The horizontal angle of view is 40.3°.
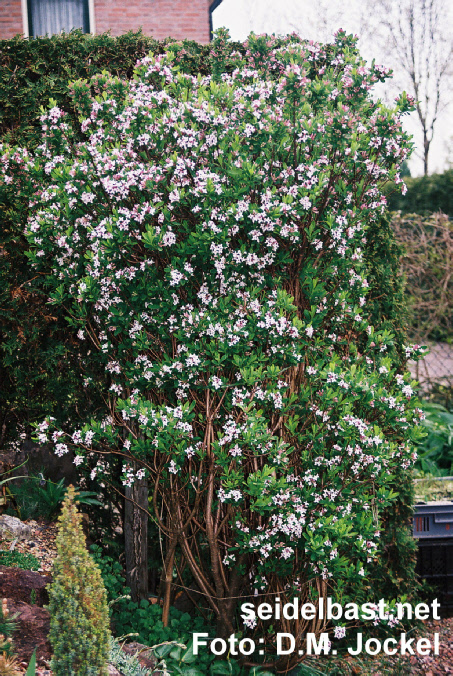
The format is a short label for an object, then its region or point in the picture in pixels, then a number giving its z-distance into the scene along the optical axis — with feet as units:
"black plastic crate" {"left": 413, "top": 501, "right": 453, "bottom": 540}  15.99
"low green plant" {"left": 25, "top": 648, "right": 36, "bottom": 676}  7.41
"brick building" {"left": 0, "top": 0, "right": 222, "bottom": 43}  29.01
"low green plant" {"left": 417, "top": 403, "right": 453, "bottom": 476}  21.31
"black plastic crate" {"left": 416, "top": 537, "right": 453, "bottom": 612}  16.29
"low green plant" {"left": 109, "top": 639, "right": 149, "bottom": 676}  10.50
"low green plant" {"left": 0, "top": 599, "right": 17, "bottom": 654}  8.45
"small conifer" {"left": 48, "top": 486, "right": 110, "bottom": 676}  7.81
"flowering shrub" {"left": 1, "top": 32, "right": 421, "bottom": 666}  10.69
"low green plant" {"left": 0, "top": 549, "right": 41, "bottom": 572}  11.68
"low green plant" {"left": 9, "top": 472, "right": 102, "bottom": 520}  13.66
